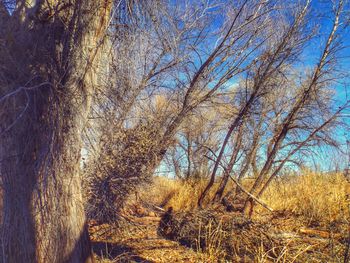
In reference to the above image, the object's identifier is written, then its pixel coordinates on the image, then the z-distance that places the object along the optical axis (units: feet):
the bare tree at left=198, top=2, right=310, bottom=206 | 25.70
